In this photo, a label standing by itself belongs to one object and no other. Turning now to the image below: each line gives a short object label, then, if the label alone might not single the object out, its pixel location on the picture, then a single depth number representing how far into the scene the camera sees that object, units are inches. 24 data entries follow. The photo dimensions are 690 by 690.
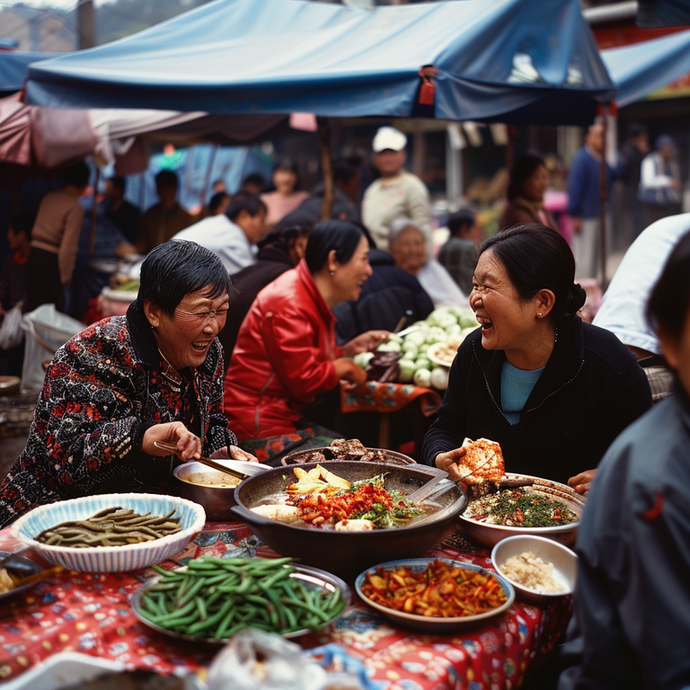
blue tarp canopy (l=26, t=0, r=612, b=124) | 174.2
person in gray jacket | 53.0
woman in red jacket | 154.6
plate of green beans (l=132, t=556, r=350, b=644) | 62.9
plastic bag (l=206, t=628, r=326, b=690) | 49.1
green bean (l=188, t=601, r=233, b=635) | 61.6
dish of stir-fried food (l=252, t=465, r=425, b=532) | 80.7
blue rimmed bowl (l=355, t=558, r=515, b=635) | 65.3
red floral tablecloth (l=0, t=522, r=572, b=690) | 61.6
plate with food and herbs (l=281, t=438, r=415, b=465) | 106.7
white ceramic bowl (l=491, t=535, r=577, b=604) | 73.4
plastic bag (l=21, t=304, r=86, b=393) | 236.4
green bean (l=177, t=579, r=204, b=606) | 65.6
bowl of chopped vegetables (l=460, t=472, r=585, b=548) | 83.2
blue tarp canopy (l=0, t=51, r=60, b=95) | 253.9
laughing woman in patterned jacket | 97.3
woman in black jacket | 102.5
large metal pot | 72.9
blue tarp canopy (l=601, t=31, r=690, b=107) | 288.0
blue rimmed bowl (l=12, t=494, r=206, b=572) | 73.4
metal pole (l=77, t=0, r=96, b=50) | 345.4
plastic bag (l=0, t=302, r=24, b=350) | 267.1
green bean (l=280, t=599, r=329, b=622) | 64.3
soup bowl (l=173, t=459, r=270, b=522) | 92.7
